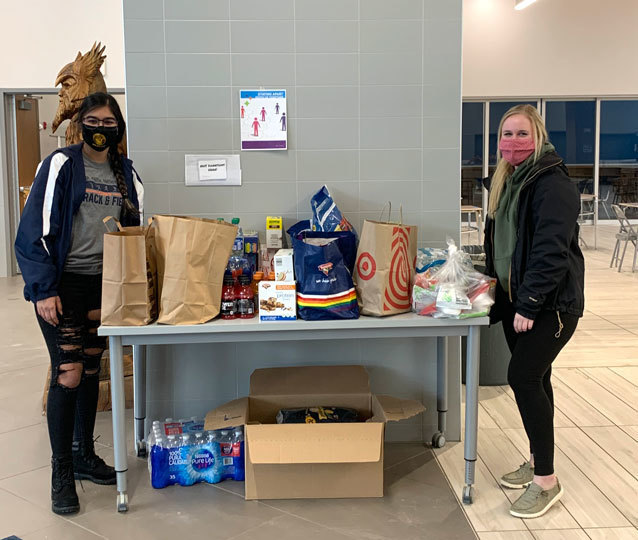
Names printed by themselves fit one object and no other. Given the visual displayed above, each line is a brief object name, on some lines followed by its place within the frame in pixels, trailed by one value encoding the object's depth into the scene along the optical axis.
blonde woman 2.45
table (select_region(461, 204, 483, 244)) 10.56
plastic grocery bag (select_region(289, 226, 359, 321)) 2.61
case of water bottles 2.88
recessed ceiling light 10.15
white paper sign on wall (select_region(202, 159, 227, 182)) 3.14
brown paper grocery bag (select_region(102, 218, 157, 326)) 2.50
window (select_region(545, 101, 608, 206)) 12.79
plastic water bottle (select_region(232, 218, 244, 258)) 3.02
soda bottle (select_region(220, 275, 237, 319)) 2.67
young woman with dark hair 2.54
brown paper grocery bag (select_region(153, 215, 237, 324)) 2.55
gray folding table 2.58
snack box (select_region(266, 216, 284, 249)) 3.14
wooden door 8.59
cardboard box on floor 2.63
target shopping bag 2.64
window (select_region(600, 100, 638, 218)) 13.10
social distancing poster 3.11
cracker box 2.62
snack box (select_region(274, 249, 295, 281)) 2.67
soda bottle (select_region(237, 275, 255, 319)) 2.70
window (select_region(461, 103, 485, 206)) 12.40
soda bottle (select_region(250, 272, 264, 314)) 2.79
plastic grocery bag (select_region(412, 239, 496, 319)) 2.59
